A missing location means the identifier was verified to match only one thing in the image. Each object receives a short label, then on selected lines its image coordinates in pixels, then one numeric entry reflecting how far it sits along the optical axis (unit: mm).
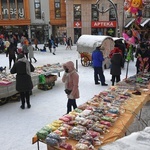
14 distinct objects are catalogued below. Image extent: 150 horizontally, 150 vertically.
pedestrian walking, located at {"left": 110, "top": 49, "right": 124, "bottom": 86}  8352
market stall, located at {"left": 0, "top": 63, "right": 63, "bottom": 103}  7023
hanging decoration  6338
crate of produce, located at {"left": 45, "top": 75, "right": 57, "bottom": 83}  8805
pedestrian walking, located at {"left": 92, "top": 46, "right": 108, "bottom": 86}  8930
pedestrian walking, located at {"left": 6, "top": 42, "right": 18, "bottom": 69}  12766
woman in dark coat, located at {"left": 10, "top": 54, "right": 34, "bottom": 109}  6375
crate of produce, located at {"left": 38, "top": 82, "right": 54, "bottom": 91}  8824
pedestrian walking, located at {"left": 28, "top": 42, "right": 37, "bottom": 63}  14273
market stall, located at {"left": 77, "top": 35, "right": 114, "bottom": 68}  12404
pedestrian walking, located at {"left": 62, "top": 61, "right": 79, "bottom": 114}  5398
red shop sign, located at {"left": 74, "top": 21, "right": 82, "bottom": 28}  27938
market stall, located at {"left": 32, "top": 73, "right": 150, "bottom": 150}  3410
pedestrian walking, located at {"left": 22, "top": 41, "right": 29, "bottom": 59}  14420
